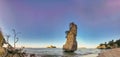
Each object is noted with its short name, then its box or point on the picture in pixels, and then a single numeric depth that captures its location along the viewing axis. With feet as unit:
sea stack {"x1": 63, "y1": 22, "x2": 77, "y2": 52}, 165.01
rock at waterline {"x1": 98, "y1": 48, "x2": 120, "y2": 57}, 20.74
